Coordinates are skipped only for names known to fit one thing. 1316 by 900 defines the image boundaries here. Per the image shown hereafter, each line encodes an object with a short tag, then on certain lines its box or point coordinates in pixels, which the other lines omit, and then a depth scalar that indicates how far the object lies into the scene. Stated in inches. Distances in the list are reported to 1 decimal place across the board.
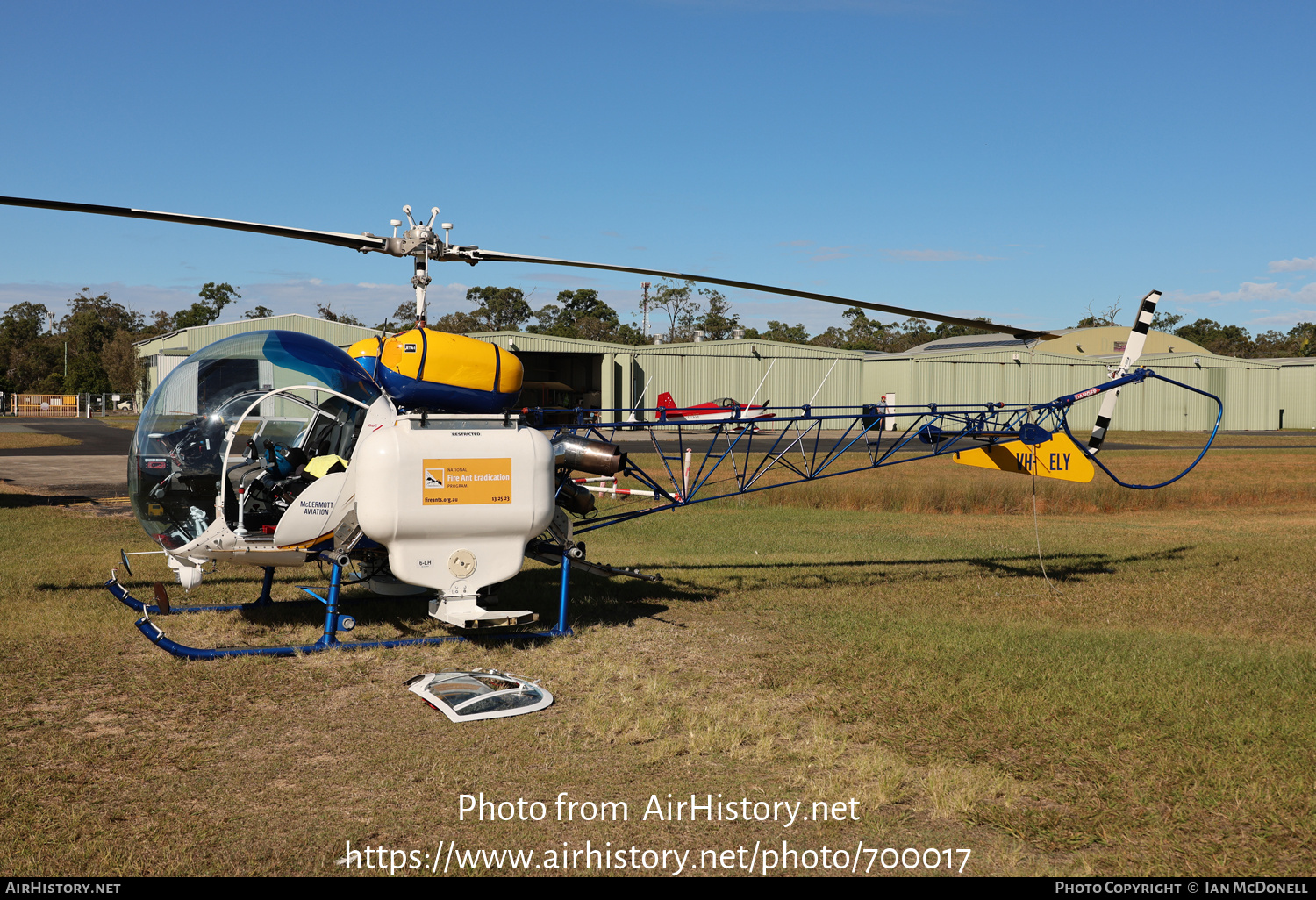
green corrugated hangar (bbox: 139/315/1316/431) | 2074.3
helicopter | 304.8
